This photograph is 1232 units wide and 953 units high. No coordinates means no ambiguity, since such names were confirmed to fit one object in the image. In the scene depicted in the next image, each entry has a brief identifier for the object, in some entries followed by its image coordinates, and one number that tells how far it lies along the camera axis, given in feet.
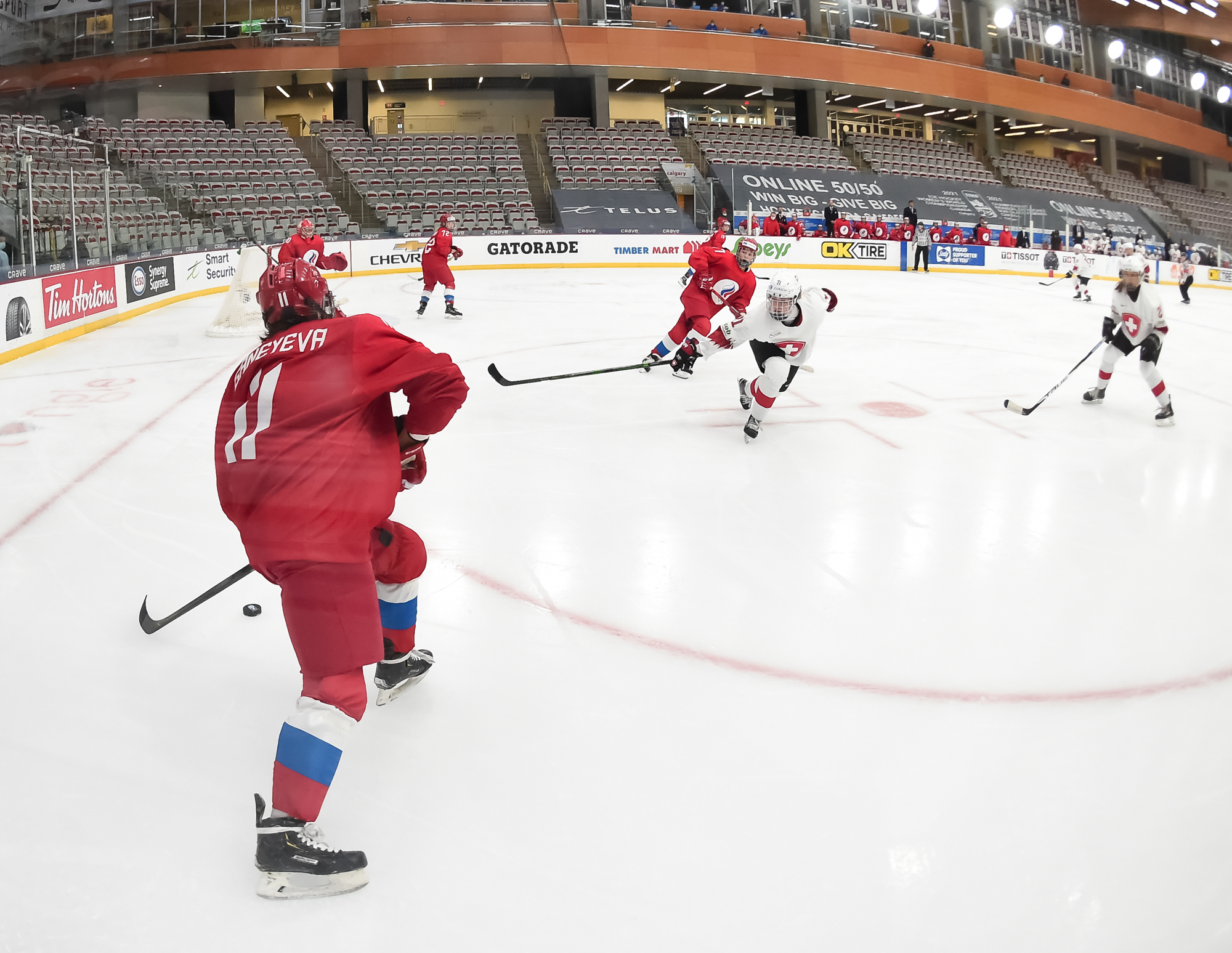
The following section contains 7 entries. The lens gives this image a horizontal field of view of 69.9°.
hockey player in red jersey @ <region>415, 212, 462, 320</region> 39.37
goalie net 36.40
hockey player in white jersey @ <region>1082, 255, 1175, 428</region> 23.12
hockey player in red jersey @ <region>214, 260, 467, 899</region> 6.97
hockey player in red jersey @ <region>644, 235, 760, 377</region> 26.99
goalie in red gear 39.70
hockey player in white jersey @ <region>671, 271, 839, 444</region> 20.39
